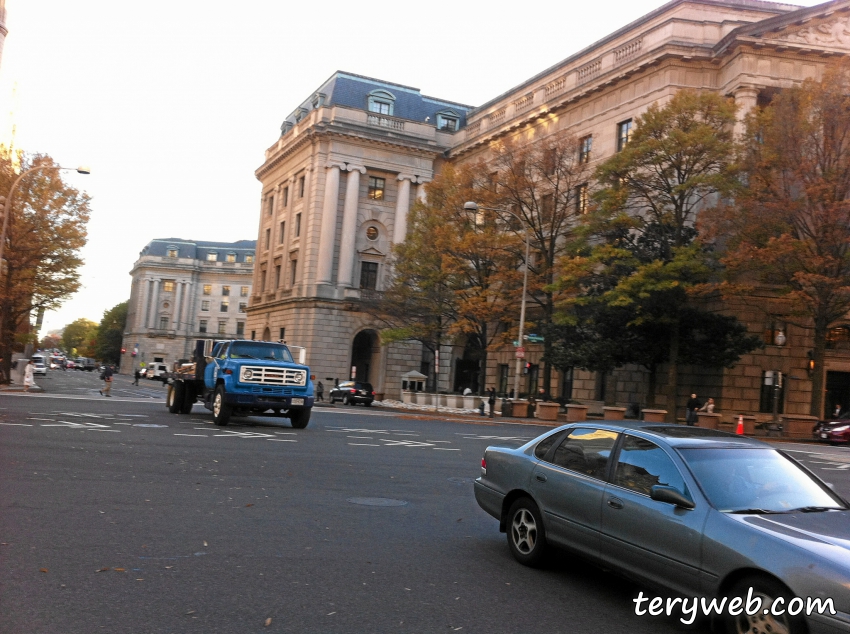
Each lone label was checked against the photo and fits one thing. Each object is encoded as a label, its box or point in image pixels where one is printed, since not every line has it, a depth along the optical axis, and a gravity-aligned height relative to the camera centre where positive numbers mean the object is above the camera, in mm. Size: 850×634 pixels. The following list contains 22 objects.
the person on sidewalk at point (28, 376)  37375 -1657
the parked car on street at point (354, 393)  51906 -1452
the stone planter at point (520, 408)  38656 -1072
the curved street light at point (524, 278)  34688 +4856
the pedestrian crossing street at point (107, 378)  40969 -1555
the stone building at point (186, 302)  127750 +8173
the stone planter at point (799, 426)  34250 -581
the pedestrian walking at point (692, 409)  32681 -318
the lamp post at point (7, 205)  33094 +5418
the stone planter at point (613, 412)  35281 -765
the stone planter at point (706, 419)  34031 -671
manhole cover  10267 -1614
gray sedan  4793 -810
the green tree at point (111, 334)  143875 +2259
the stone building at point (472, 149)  40031 +15696
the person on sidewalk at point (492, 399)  36875 -730
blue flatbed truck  20906 -502
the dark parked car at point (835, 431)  31625 -633
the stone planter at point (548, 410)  37125 -999
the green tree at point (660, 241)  34094 +6959
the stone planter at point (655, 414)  33875 -687
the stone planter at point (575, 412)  35562 -903
